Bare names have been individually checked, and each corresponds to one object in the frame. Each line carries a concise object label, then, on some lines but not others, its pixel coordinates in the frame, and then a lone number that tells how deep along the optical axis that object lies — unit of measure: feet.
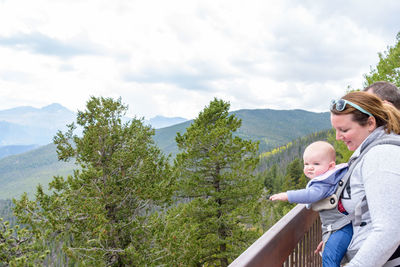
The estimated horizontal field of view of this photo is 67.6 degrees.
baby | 5.60
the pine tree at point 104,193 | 27.32
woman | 3.75
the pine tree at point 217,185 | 40.78
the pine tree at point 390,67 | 44.80
